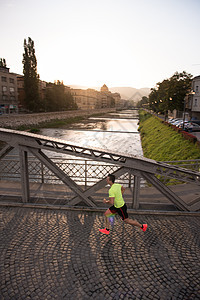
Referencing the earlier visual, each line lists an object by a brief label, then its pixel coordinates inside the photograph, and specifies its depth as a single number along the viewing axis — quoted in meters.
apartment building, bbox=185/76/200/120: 41.03
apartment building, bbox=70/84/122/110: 145.62
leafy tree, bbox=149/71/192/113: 37.12
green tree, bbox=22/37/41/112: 50.69
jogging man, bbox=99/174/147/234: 5.64
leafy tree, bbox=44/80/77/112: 64.62
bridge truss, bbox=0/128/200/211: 6.71
